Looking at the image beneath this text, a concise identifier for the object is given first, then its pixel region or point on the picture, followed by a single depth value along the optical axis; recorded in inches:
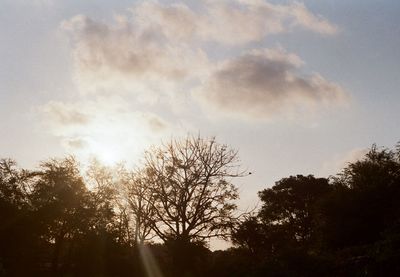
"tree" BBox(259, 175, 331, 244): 2459.4
